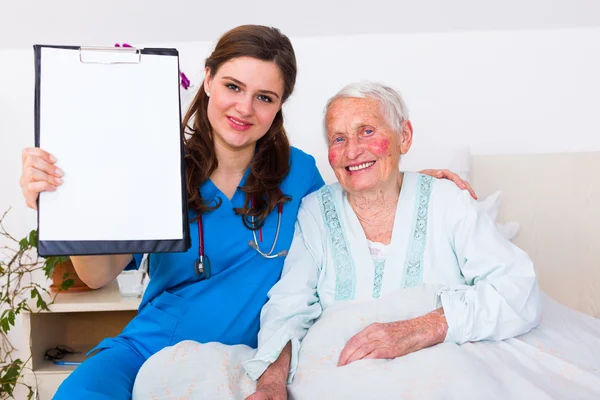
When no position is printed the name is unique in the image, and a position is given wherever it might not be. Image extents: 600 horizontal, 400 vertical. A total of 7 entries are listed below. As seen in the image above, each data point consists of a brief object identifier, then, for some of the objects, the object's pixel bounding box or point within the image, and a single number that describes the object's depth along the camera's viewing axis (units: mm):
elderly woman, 1461
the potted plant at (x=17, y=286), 2260
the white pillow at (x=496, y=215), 2229
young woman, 1611
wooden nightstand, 2248
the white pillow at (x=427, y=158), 2479
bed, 1262
